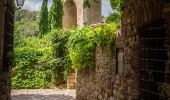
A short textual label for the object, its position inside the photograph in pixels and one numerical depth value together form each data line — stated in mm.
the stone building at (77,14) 21359
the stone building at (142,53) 6566
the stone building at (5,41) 7059
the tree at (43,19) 36875
